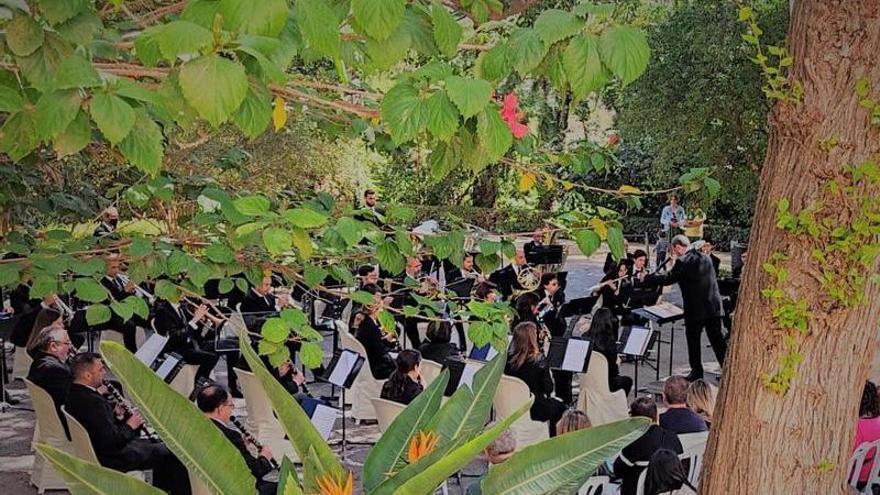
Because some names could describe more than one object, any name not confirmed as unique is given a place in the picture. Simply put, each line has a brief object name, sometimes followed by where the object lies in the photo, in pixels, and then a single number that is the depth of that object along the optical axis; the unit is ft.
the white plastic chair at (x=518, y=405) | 24.89
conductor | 36.73
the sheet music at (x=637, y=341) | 29.94
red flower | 7.36
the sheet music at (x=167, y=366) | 24.63
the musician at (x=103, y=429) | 21.24
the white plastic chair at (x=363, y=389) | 30.66
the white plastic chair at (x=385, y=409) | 23.08
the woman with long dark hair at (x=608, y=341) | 29.76
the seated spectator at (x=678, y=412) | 21.43
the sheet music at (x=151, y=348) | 25.99
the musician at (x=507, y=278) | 41.32
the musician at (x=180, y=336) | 30.94
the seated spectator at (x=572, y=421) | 20.11
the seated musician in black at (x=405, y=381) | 24.94
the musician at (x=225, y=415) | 19.76
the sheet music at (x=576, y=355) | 26.89
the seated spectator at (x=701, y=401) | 22.57
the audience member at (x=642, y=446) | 20.17
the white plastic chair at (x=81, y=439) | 21.03
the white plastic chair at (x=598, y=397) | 28.50
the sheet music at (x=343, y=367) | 25.95
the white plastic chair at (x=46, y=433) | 23.67
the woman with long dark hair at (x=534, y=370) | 26.27
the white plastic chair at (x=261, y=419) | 25.90
